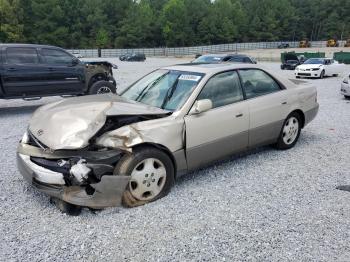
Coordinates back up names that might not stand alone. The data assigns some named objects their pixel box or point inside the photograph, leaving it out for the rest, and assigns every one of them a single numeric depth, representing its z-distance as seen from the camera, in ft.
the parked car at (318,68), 63.72
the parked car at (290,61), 90.38
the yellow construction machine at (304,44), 265.42
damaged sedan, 11.48
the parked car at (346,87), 36.47
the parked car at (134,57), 151.94
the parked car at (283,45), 272.10
